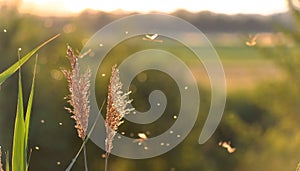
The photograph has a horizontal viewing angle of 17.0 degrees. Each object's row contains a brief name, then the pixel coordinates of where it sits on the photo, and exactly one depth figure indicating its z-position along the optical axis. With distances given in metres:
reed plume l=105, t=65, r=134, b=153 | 2.13
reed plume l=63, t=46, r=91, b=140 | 2.13
